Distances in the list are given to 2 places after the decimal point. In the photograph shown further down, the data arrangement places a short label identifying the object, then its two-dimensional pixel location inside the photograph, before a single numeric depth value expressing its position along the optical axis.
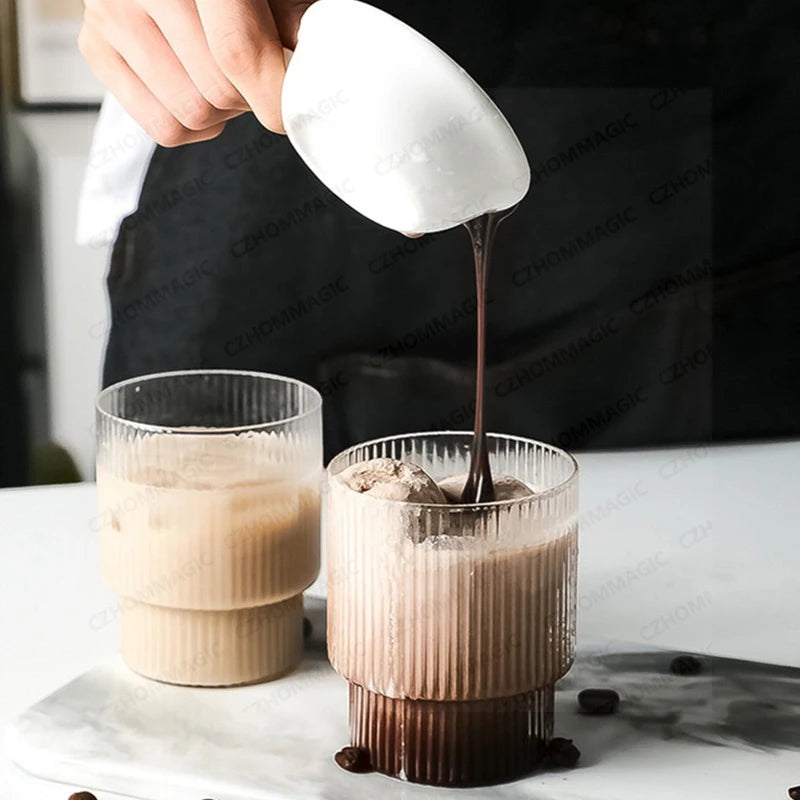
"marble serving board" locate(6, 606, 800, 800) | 0.74
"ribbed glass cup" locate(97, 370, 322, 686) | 0.80
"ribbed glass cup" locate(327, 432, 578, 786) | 0.72
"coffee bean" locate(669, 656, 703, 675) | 0.81
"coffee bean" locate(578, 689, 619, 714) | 0.78
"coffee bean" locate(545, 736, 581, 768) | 0.75
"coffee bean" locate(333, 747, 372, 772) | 0.74
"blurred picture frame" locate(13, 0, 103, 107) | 1.54
